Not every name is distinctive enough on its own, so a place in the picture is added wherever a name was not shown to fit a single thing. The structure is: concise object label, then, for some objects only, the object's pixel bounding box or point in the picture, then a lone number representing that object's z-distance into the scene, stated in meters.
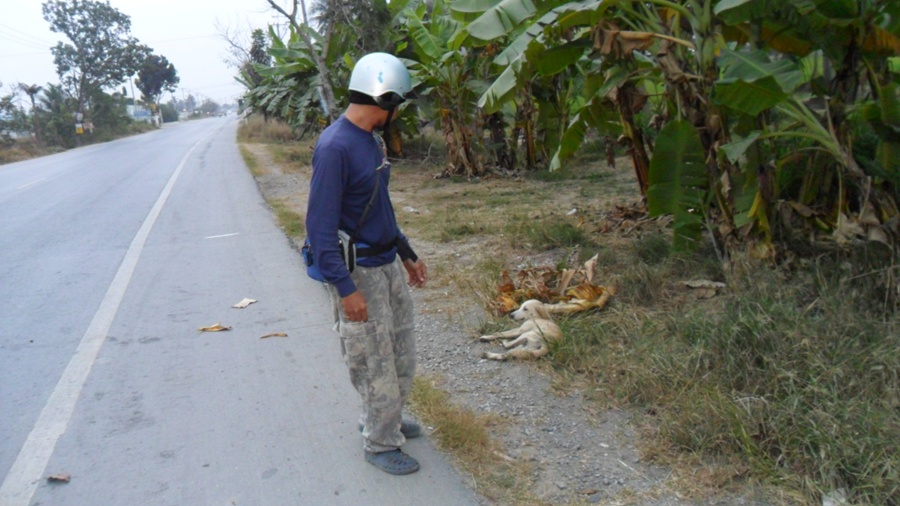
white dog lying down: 5.38
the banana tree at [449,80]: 13.69
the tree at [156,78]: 100.50
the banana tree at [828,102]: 5.41
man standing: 3.71
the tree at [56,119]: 51.41
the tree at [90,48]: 63.71
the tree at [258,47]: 31.83
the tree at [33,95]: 49.44
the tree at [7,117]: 44.84
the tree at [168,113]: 110.53
